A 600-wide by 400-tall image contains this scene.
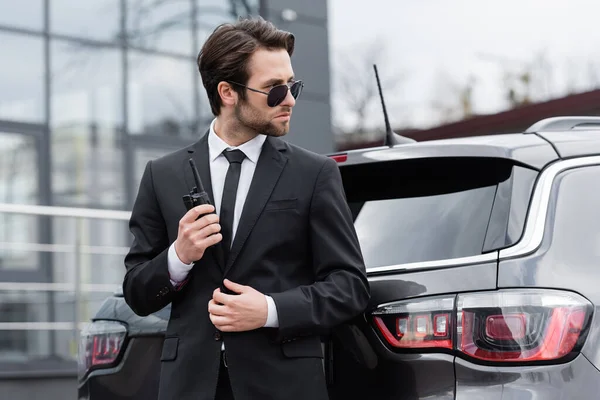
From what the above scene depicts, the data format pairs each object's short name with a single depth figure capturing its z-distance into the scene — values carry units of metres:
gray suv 4.04
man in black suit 4.06
